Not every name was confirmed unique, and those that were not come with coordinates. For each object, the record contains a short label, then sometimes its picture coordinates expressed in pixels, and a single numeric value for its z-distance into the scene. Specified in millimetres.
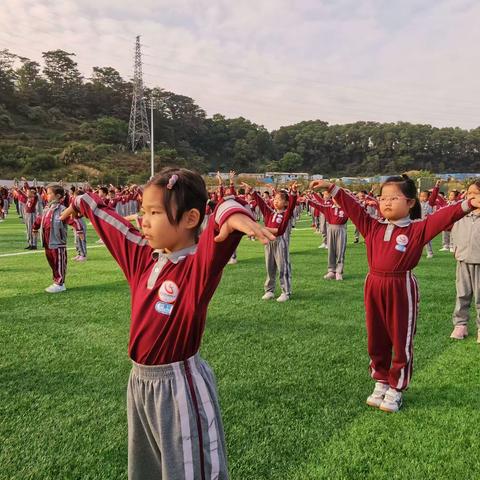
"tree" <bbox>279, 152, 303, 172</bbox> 94125
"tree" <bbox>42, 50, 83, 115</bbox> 85375
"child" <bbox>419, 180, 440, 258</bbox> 10652
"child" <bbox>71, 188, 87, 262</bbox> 12891
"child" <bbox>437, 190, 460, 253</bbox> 15039
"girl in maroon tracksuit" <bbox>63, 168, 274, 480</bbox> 2018
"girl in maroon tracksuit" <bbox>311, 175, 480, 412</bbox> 3975
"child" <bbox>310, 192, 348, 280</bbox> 10383
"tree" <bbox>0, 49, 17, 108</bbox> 75625
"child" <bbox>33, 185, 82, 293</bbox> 8852
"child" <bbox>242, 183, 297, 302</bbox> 8117
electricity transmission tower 74938
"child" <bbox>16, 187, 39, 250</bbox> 15283
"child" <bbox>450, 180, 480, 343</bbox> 6211
